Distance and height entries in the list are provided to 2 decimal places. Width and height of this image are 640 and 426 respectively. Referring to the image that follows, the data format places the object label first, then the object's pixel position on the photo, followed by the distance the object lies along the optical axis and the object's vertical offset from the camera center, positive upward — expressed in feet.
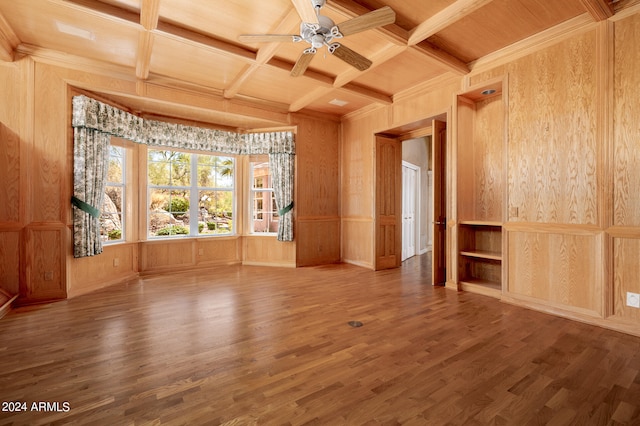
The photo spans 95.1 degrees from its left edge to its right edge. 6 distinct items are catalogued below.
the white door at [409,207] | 22.12 +0.39
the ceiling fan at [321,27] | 7.52 +4.96
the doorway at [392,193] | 14.82 +1.11
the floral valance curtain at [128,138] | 12.44 +3.80
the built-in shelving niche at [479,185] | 12.92 +1.20
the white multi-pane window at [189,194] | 16.72 +1.18
